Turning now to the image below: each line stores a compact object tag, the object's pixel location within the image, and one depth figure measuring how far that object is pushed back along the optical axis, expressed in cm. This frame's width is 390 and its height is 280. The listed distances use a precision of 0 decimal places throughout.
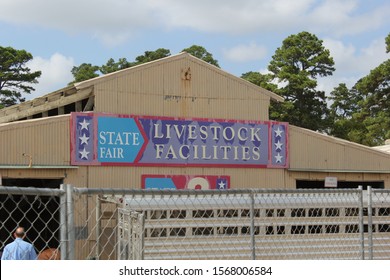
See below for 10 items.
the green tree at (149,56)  6332
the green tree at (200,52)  6975
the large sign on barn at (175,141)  1716
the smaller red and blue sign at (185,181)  1802
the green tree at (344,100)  6938
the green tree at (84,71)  6494
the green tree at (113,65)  6656
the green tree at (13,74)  4881
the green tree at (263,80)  4588
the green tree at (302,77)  4638
